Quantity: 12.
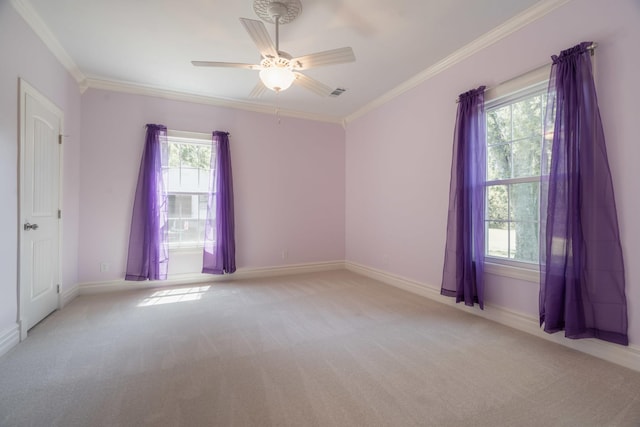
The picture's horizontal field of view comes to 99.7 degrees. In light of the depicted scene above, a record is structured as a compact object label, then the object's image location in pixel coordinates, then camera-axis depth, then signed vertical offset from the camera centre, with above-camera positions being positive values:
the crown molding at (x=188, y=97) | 3.64 +1.73
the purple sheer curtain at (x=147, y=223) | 3.75 -0.16
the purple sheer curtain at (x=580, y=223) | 1.95 -0.08
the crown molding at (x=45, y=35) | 2.29 +1.72
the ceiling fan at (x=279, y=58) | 2.04 +1.20
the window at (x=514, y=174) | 2.51 +0.37
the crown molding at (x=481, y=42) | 2.32 +1.75
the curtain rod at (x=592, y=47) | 2.02 +1.24
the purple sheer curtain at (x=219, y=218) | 4.14 -0.10
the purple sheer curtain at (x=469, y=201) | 2.78 +0.11
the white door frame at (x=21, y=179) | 2.31 +0.28
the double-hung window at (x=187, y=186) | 4.12 +0.40
